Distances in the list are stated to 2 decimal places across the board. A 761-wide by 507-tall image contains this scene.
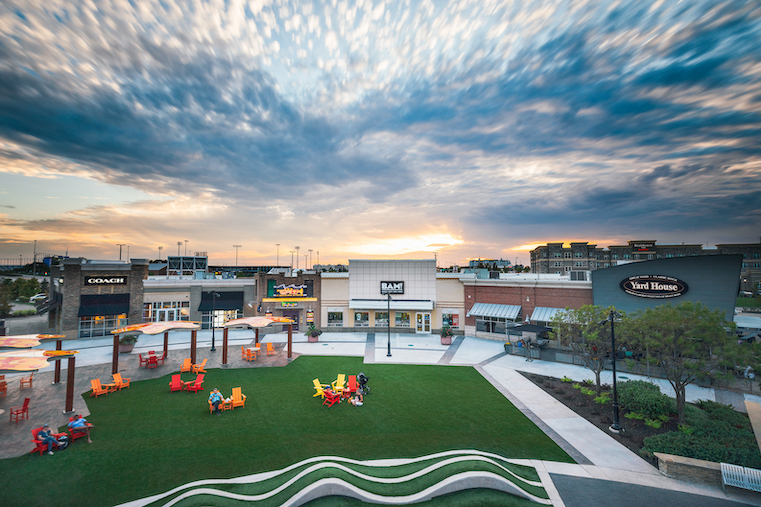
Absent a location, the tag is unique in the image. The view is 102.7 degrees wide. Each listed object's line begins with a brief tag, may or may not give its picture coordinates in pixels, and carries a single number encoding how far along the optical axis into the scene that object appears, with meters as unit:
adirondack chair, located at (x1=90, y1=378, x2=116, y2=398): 17.91
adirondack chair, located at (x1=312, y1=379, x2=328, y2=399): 18.30
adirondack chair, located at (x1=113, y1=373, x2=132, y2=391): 18.80
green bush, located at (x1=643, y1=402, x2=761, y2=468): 11.47
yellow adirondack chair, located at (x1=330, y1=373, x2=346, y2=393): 18.16
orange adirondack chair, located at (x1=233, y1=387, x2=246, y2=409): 16.78
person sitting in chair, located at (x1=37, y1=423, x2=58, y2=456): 12.29
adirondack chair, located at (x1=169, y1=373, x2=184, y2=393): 18.89
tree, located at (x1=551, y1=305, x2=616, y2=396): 18.81
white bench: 10.27
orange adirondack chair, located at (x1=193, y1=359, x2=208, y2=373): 22.27
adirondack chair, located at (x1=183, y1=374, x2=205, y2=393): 18.94
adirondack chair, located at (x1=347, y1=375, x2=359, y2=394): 18.33
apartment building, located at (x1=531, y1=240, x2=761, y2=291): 92.50
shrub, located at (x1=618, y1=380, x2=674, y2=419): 15.50
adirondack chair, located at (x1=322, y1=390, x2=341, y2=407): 17.31
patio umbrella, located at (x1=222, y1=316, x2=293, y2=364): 24.35
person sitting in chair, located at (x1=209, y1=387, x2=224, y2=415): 15.97
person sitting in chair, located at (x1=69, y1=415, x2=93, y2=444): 13.07
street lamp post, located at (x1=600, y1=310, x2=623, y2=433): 14.54
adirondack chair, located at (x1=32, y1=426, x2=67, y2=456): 12.20
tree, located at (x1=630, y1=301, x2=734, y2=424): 14.04
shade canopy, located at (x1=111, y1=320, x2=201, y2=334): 22.27
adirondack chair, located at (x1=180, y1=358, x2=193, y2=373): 22.37
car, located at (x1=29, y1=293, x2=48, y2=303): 59.28
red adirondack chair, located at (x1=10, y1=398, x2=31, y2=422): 14.80
